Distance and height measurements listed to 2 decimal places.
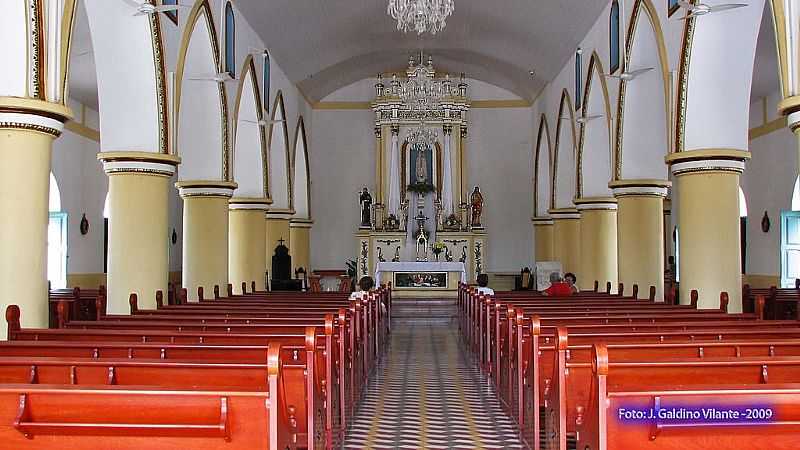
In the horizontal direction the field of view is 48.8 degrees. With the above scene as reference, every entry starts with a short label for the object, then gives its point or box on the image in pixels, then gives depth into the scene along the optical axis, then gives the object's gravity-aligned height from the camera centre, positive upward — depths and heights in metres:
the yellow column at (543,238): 24.75 +0.53
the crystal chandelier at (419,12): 10.56 +2.97
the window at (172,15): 12.16 +3.40
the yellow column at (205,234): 15.02 +0.42
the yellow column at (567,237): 22.12 +0.50
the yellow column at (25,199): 7.79 +0.54
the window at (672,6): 11.62 +3.39
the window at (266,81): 19.33 +3.87
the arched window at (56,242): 19.50 +0.39
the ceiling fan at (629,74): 12.74 +2.64
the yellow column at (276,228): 22.12 +0.77
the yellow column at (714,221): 11.46 +0.46
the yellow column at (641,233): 14.71 +0.39
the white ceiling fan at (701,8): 9.41 +2.67
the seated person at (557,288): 13.45 -0.48
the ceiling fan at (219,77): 13.32 +2.74
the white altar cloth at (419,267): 21.91 -0.23
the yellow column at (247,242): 18.80 +0.35
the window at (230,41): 15.59 +3.88
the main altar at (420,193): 24.58 +1.88
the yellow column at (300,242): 24.44 +0.45
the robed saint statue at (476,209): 25.17 +1.38
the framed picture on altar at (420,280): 22.78 -0.58
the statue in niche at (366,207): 25.19 +1.45
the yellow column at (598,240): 18.12 +0.35
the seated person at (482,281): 13.86 -0.38
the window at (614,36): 15.50 +3.92
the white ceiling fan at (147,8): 9.69 +2.77
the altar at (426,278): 22.16 -0.54
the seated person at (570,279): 14.17 -0.36
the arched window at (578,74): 18.86 +3.93
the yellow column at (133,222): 11.55 +0.49
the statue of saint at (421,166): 25.89 +2.69
